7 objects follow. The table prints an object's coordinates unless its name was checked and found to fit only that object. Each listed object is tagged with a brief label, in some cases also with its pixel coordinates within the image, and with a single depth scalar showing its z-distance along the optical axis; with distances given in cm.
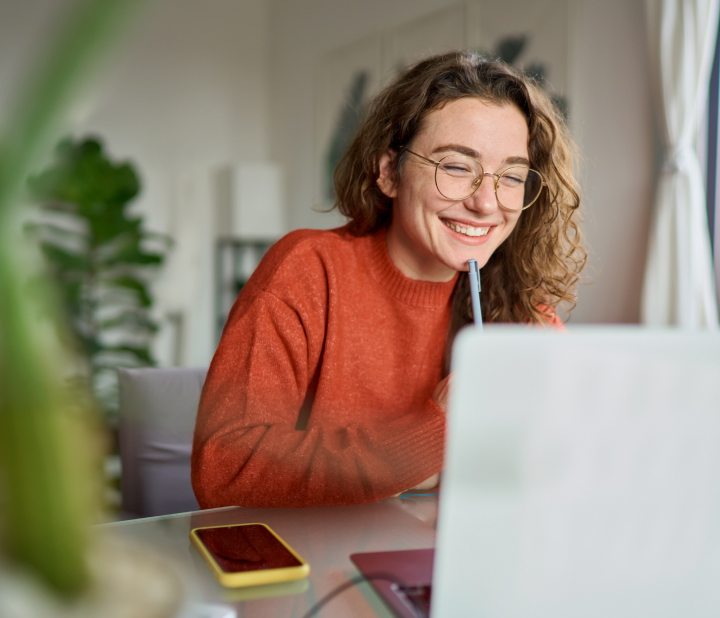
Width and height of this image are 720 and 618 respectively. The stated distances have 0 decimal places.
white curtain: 211
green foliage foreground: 13
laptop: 34
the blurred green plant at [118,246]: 355
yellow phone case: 64
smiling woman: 101
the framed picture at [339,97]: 348
